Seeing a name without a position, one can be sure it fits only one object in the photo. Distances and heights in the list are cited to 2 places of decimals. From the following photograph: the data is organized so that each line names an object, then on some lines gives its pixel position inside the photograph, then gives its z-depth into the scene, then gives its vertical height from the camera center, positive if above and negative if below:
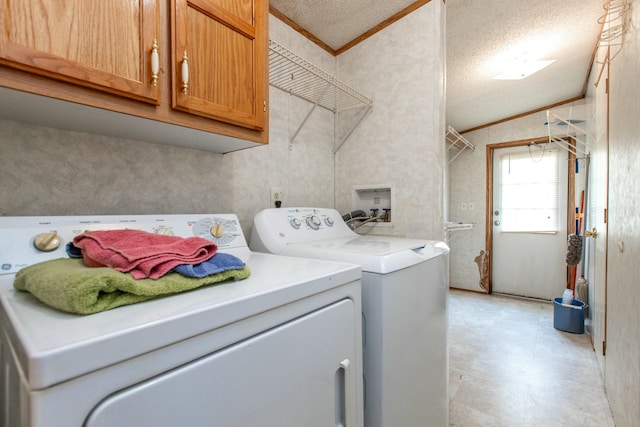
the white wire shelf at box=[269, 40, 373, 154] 1.65 +0.75
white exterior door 3.73 -0.18
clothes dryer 0.39 -0.24
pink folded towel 0.59 -0.09
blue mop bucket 2.84 -1.07
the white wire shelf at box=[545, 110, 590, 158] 2.66 +0.80
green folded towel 0.48 -0.14
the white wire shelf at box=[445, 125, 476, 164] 3.74 +0.88
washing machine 0.96 -0.36
